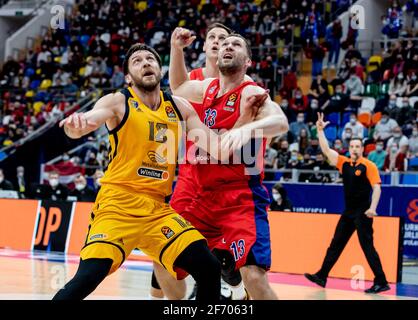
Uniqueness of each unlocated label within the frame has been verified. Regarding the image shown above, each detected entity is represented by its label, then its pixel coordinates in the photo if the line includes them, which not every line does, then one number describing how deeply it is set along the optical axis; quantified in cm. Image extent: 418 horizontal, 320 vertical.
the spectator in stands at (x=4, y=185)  1958
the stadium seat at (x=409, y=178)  1612
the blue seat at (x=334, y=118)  1963
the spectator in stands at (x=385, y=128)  1798
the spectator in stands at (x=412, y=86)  1898
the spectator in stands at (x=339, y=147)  1761
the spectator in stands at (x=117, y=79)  2430
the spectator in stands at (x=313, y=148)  1830
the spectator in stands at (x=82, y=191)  1738
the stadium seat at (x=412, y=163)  1687
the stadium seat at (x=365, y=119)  1892
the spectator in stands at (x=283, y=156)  1830
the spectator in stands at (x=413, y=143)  1741
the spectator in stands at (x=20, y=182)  2144
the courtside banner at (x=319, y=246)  1245
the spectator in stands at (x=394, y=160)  1689
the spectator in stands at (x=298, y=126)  1943
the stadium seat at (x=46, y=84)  2692
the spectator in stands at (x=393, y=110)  1842
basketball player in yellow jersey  601
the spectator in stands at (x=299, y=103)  2023
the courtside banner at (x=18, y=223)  1585
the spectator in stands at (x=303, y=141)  1881
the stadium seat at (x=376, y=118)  1875
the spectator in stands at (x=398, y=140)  1723
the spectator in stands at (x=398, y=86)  1931
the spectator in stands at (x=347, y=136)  1834
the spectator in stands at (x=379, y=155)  1709
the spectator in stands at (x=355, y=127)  1844
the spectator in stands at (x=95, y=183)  1753
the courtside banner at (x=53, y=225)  1543
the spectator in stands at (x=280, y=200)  1505
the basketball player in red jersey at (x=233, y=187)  643
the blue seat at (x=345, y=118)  1958
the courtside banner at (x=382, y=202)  1566
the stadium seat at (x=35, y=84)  2744
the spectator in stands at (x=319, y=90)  2027
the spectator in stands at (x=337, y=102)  1986
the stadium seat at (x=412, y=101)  1873
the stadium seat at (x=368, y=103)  1945
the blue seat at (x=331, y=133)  1939
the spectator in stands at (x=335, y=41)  2184
